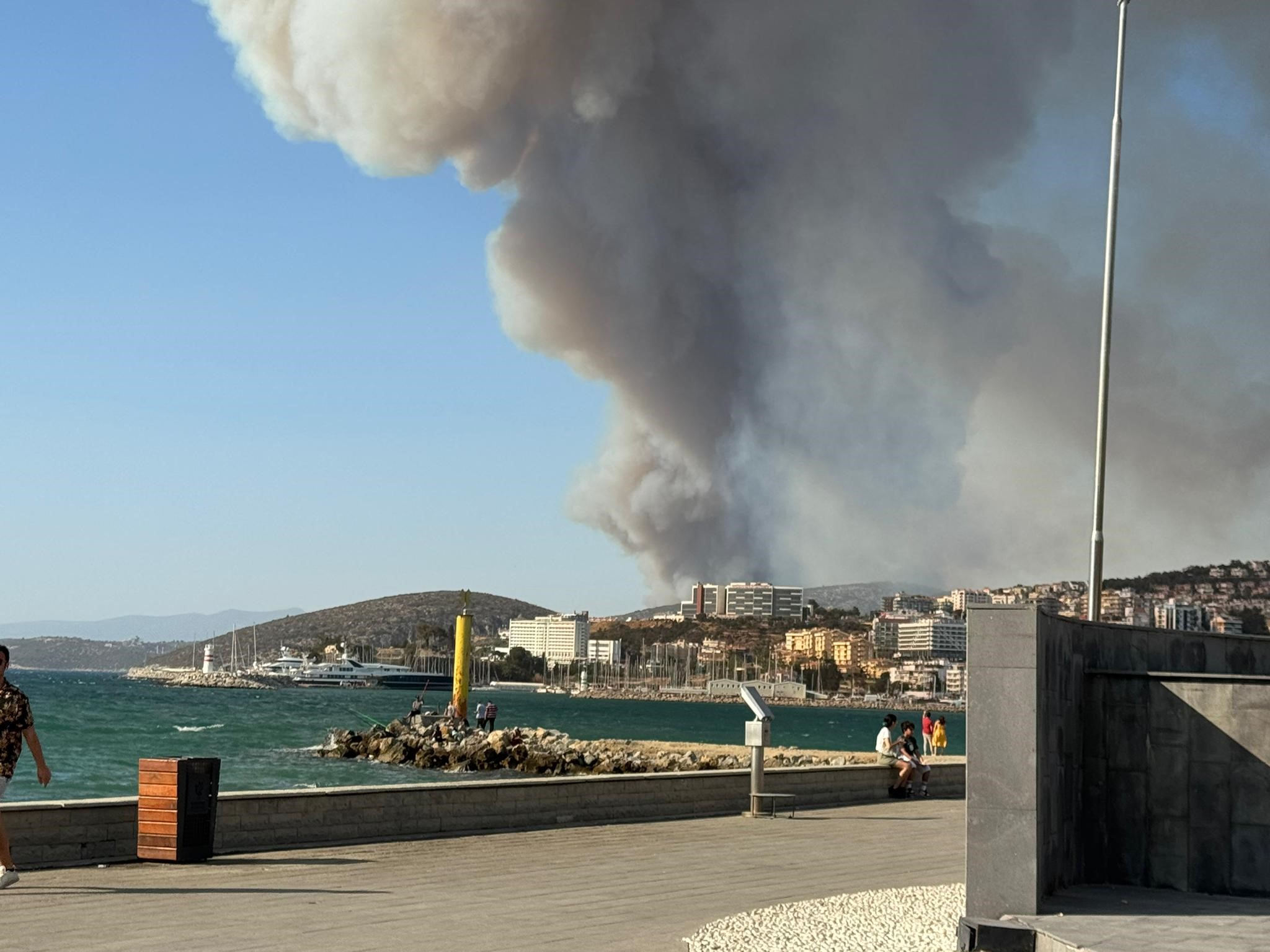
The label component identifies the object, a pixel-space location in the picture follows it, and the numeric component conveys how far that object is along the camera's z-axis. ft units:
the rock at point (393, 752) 188.96
